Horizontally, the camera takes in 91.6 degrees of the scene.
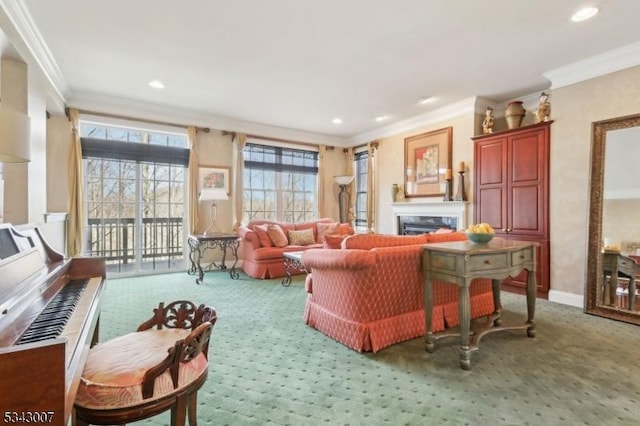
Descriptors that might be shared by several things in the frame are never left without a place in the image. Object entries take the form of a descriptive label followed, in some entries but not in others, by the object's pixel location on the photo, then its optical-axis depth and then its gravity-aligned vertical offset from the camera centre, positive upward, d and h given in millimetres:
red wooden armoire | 4027 +337
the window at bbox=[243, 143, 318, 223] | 6445 +600
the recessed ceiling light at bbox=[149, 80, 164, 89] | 4215 +1751
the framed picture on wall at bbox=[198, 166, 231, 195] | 5762 +636
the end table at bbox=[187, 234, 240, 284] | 4982 -647
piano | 739 -403
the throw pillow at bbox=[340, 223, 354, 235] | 6189 -381
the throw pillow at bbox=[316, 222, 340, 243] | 6104 -358
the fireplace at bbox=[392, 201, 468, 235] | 5035 -93
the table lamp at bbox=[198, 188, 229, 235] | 5157 +274
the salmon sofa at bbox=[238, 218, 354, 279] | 5172 -623
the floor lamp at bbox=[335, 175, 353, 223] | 7406 +211
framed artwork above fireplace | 5316 +886
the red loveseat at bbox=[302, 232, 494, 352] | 2471 -698
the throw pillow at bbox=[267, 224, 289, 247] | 5465 -450
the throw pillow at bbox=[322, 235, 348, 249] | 2762 -277
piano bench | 1072 -626
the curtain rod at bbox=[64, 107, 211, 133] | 4743 +1512
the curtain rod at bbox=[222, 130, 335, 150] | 6008 +1502
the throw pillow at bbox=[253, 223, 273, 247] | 5404 -437
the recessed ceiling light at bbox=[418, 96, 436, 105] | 4777 +1749
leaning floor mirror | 3260 -116
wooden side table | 2256 -448
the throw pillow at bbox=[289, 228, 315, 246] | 5734 -505
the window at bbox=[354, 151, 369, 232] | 7168 +529
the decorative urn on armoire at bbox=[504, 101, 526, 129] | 4430 +1393
